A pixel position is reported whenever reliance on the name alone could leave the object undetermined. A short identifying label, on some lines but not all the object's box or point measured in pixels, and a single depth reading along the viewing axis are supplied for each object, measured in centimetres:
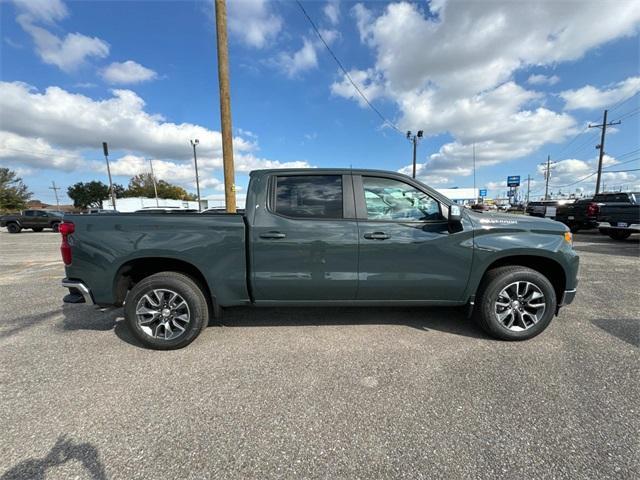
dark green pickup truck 305
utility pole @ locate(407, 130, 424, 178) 2275
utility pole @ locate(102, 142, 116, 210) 2160
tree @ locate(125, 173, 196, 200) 8150
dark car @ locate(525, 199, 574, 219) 1569
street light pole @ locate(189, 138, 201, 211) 2665
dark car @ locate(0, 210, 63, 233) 2072
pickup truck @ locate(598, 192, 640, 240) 977
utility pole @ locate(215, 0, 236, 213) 690
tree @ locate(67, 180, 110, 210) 8069
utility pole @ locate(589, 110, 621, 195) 2931
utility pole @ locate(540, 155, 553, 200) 6091
